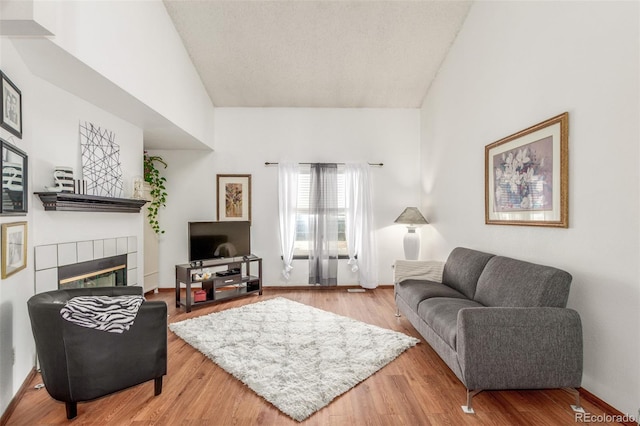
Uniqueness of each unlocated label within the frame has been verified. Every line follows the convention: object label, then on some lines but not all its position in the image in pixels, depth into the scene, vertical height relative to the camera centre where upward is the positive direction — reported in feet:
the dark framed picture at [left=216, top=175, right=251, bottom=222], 17.06 +0.80
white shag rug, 7.35 -4.05
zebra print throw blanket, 6.18 -1.98
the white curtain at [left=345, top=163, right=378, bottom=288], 16.93 -0.33
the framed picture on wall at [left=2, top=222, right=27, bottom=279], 6.39 -0.73
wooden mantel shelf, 8.15 +0.29
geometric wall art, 9.96 +1.69
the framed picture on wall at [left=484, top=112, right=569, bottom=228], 7.82 +0.98
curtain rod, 17.01 +2.55
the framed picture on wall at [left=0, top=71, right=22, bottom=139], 6.32 +2.19
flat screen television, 14.51 -1.29
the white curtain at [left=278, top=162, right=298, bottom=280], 16.85 +0.36
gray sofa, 6.61 -2.68
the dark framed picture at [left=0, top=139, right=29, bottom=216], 6.37 +0.68
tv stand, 13.67 -3.17
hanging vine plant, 15.85 +1.16
